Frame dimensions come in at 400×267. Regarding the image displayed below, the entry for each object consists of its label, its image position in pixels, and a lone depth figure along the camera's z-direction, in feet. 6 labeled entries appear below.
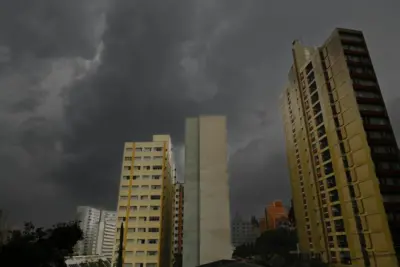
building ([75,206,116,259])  487.61
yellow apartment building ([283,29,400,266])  134.62
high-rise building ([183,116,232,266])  131.54
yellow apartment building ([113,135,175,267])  219.90
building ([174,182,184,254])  320.54
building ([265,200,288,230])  286.87
